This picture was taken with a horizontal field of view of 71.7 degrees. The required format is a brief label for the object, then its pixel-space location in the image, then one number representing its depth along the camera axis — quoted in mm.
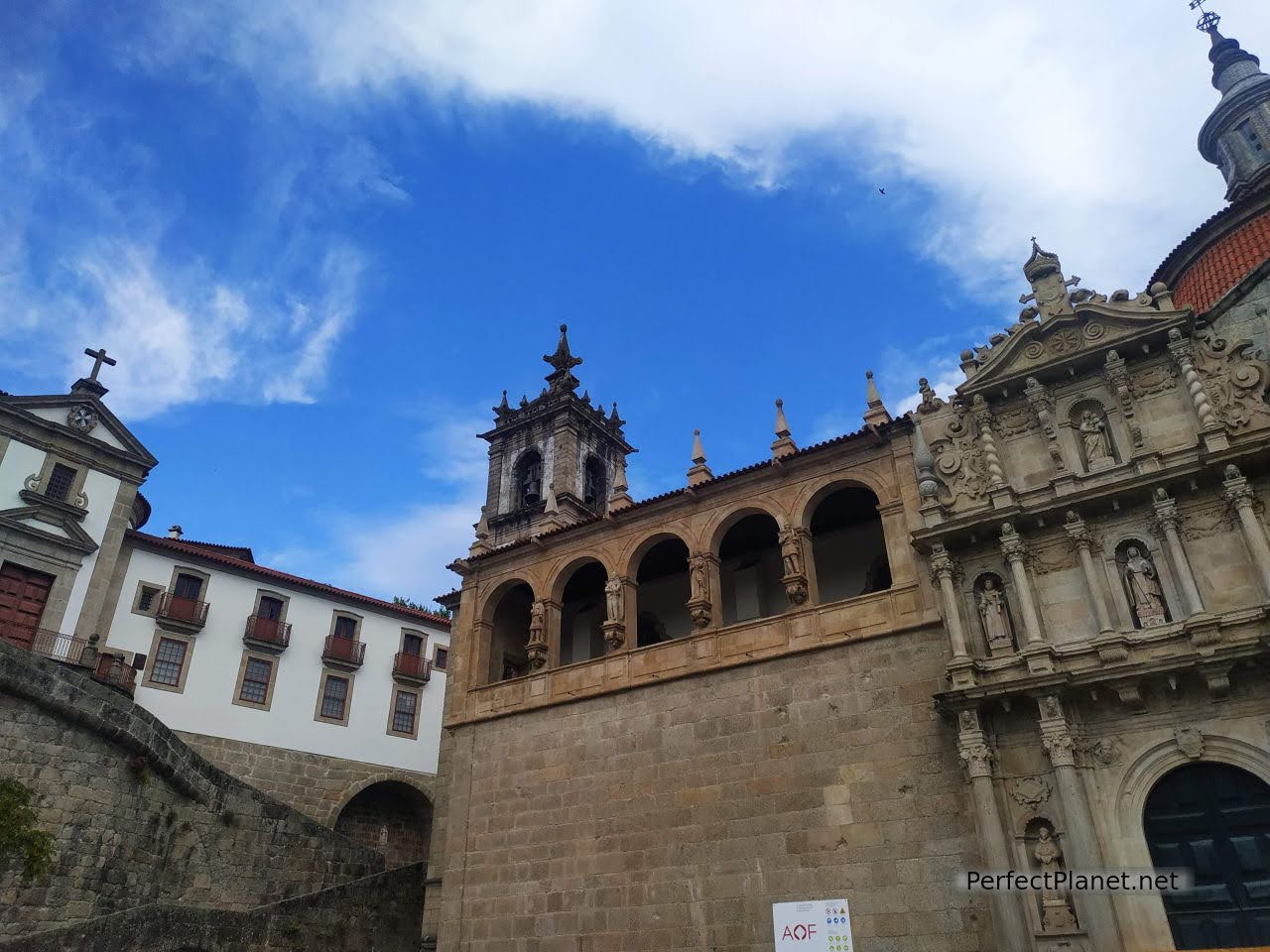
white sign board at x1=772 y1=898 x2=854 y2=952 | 13219
